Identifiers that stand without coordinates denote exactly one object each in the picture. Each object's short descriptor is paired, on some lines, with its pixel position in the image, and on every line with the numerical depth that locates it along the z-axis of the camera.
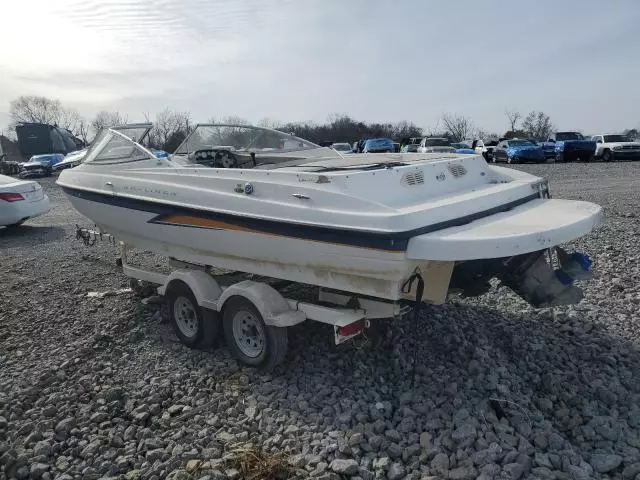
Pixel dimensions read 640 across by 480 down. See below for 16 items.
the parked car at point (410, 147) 25.66
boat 3.38
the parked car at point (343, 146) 27.19
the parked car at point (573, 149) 24.72
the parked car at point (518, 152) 24.31
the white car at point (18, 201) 9.72
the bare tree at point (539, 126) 59.46
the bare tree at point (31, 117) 59.28
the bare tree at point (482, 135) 54.41
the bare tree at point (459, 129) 60.62
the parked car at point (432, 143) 23.99
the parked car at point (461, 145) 27.81
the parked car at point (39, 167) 23.69
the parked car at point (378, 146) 27.55
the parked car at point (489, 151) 26.54
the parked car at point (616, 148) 23.85
